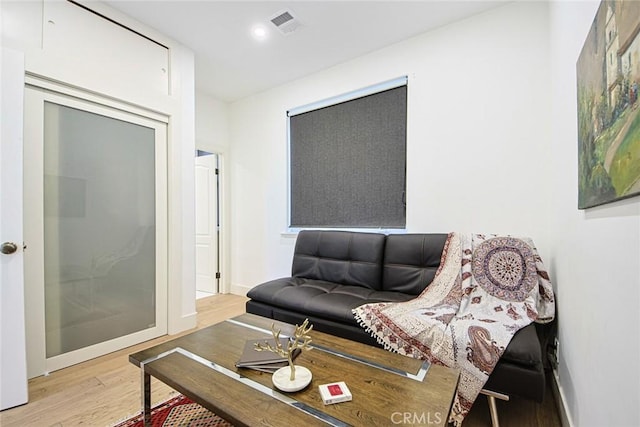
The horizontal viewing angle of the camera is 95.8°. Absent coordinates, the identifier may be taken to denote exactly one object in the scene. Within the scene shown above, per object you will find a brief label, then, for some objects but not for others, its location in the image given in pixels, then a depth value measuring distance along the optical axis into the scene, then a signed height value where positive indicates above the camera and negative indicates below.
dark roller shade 2.85 +0.57
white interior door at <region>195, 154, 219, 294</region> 4.20 -0.16
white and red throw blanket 1.45 -0.62
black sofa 2.03 -0.61
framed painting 0.70 +0.32
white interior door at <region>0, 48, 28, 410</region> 1.67 -0.15
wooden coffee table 0.93 -0.66
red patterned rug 1.51 -1.10
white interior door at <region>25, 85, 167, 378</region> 2.00 -0.12
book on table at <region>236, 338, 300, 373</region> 1.21 -0.64
